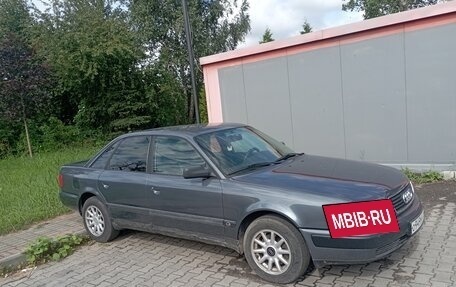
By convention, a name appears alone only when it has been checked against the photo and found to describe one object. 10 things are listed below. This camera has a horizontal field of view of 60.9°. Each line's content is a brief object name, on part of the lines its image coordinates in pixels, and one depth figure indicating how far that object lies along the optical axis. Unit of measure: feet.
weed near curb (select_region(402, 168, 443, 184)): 22.03
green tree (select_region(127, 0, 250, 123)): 66.59
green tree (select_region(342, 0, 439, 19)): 84.74
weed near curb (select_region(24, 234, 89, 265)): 15.96
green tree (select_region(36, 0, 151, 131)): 51.90
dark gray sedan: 11.18
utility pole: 28.71
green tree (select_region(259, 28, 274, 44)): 91.14
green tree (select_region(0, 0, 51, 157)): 40.86
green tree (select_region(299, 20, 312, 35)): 94.85
